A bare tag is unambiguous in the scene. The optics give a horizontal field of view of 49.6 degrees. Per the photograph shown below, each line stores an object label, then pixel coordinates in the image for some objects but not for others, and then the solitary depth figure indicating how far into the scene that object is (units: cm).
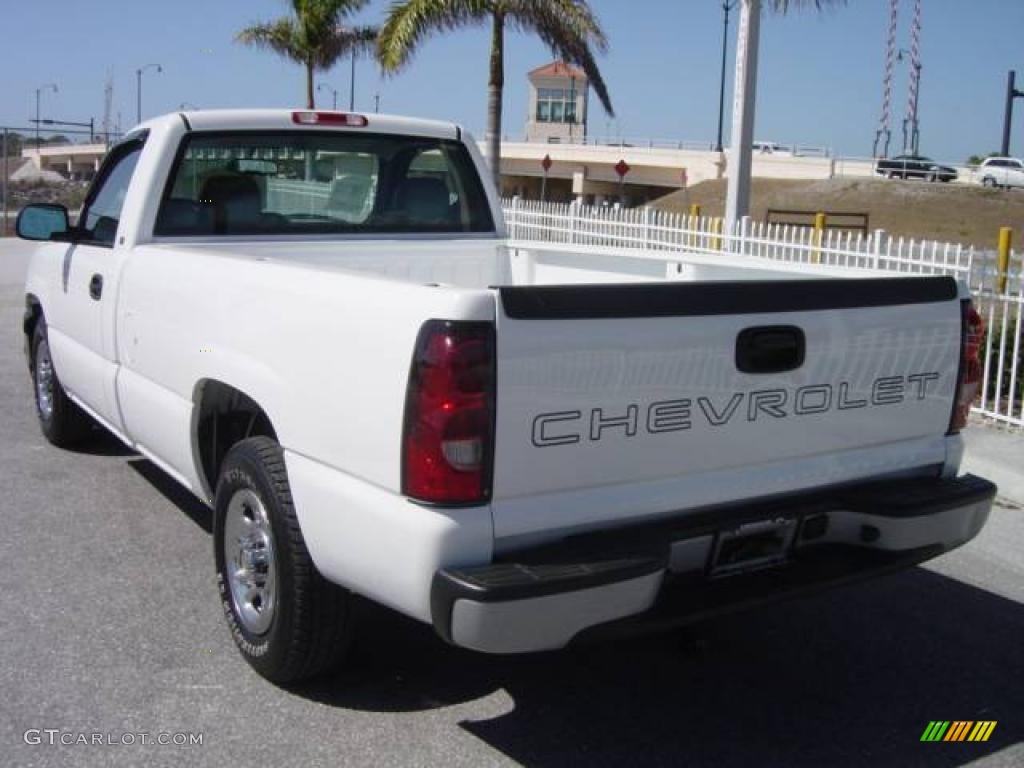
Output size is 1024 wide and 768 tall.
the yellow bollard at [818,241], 1148
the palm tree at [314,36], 3072
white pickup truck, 286
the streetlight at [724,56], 5703
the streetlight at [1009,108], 6469
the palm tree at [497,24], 1930
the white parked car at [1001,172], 5306
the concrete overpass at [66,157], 5497
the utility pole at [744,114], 1296
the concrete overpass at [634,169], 5872
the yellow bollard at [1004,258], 855
